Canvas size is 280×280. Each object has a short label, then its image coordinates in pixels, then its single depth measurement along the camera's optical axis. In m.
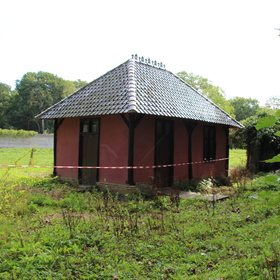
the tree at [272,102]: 50.88
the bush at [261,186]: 10.14
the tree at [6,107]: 54.94
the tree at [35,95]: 55.31
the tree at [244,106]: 72.94
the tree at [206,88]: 49.17
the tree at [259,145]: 17.11
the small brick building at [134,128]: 10.73
